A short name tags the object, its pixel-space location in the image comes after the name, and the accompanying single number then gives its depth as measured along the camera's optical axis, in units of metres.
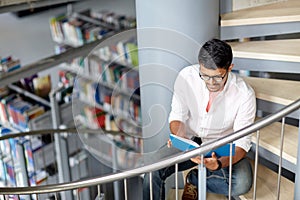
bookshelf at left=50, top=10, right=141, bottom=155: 3.83
